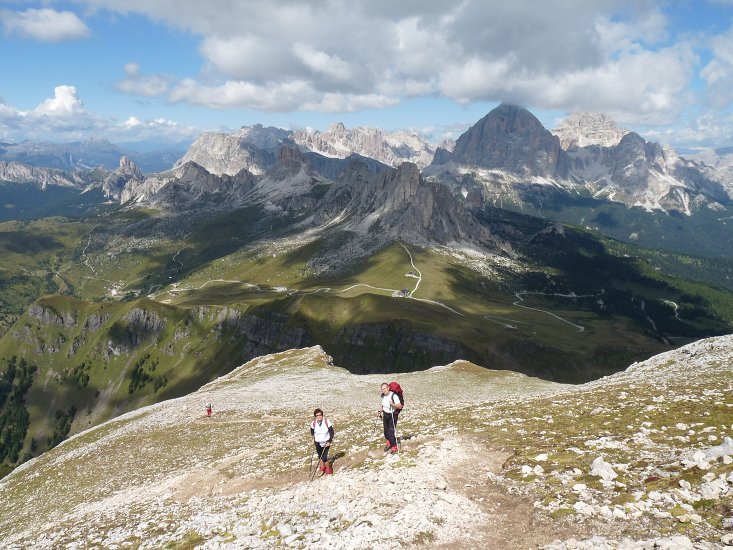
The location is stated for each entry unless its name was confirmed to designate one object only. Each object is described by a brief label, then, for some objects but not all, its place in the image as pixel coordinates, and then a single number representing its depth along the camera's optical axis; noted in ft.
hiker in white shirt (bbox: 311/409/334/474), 84.94
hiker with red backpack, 87.76
